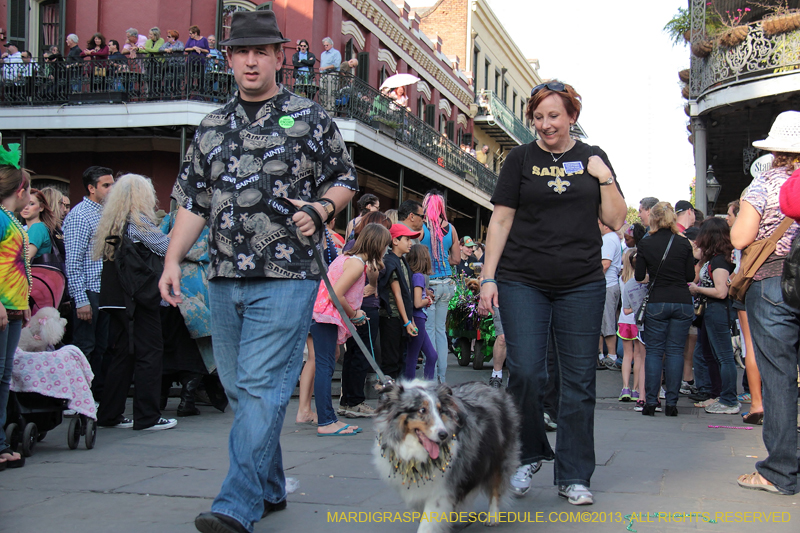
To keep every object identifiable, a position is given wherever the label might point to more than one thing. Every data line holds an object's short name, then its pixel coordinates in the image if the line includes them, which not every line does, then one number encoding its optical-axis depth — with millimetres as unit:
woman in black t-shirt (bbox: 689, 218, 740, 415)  8078
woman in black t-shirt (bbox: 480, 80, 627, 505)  4148
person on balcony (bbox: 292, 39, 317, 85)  18750
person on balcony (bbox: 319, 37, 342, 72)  19891
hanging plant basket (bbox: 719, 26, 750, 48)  17953
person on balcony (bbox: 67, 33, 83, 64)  18734
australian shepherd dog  3260
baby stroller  5336
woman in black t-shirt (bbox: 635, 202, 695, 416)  7668
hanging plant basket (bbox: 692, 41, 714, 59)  19133
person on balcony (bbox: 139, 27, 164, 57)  18344
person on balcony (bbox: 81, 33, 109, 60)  18484
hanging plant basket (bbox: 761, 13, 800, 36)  16969
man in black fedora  3346
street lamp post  19406
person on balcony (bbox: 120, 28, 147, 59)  18703
